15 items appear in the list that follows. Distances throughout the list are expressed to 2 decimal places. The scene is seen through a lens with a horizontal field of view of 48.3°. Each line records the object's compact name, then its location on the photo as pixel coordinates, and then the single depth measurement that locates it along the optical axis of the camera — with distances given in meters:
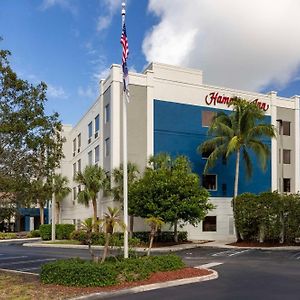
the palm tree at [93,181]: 28.20
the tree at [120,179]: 25.70
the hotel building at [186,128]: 28.02
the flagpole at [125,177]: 11.69
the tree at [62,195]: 39.55
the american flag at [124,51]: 12.09
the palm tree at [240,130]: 25.10
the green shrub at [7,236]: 39.14
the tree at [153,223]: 12.37
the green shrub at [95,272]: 9.95
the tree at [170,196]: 22.85
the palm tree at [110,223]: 10.74
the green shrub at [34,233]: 39.26
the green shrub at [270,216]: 23.10
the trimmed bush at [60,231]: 31.56
